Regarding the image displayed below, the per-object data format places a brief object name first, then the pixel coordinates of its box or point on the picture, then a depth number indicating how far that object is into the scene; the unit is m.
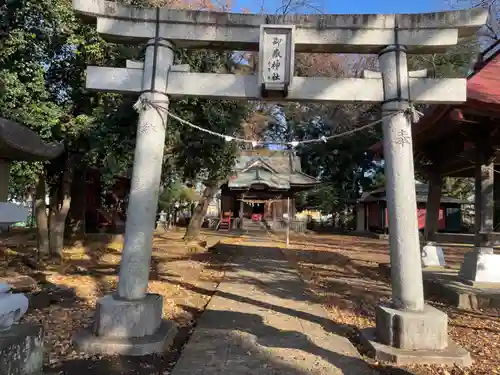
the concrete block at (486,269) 8.38
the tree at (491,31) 12.02
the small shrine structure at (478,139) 7.35
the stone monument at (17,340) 2.75
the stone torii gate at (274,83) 5.58
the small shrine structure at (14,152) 3.45
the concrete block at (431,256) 10.95
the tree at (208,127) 11.53
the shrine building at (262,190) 31.61
